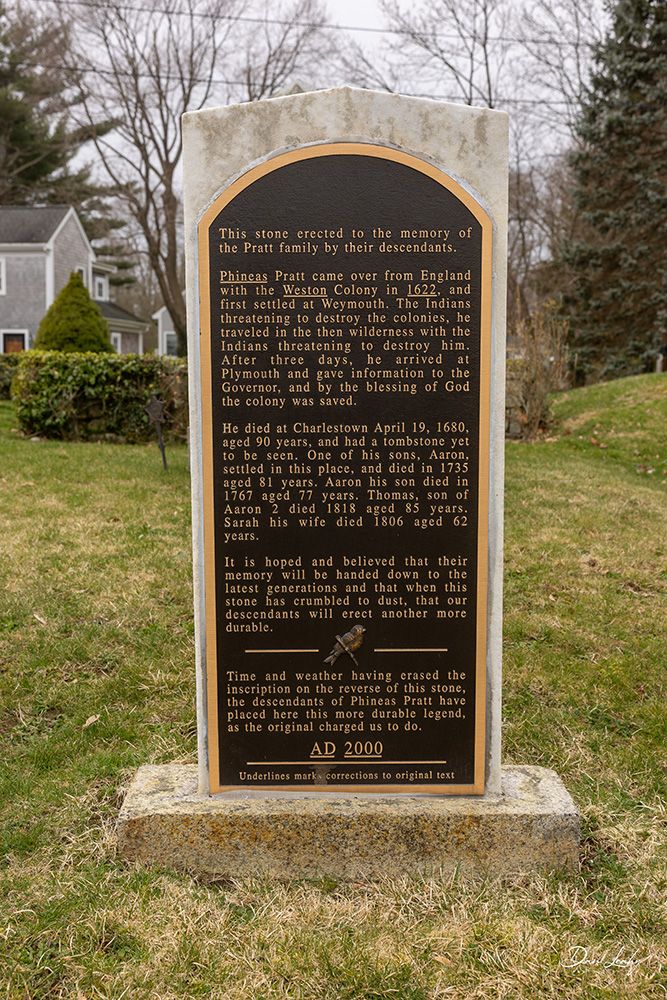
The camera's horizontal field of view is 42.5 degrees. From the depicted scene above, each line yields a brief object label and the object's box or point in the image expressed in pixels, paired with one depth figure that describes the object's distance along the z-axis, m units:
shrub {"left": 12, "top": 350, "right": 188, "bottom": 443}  11.78
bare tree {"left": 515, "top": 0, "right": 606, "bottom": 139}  28.19
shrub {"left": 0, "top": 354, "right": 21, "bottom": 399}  19.96
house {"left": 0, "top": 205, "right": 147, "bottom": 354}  32.00
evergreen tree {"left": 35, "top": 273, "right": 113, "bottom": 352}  16.48
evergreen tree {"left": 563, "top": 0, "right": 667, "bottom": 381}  23.20
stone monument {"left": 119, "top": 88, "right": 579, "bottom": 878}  2.85
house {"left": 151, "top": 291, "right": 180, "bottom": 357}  43.25
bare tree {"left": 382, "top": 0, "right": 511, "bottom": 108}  28.61
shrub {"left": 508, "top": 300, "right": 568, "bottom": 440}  13.88
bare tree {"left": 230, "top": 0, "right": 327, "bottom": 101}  27.77
